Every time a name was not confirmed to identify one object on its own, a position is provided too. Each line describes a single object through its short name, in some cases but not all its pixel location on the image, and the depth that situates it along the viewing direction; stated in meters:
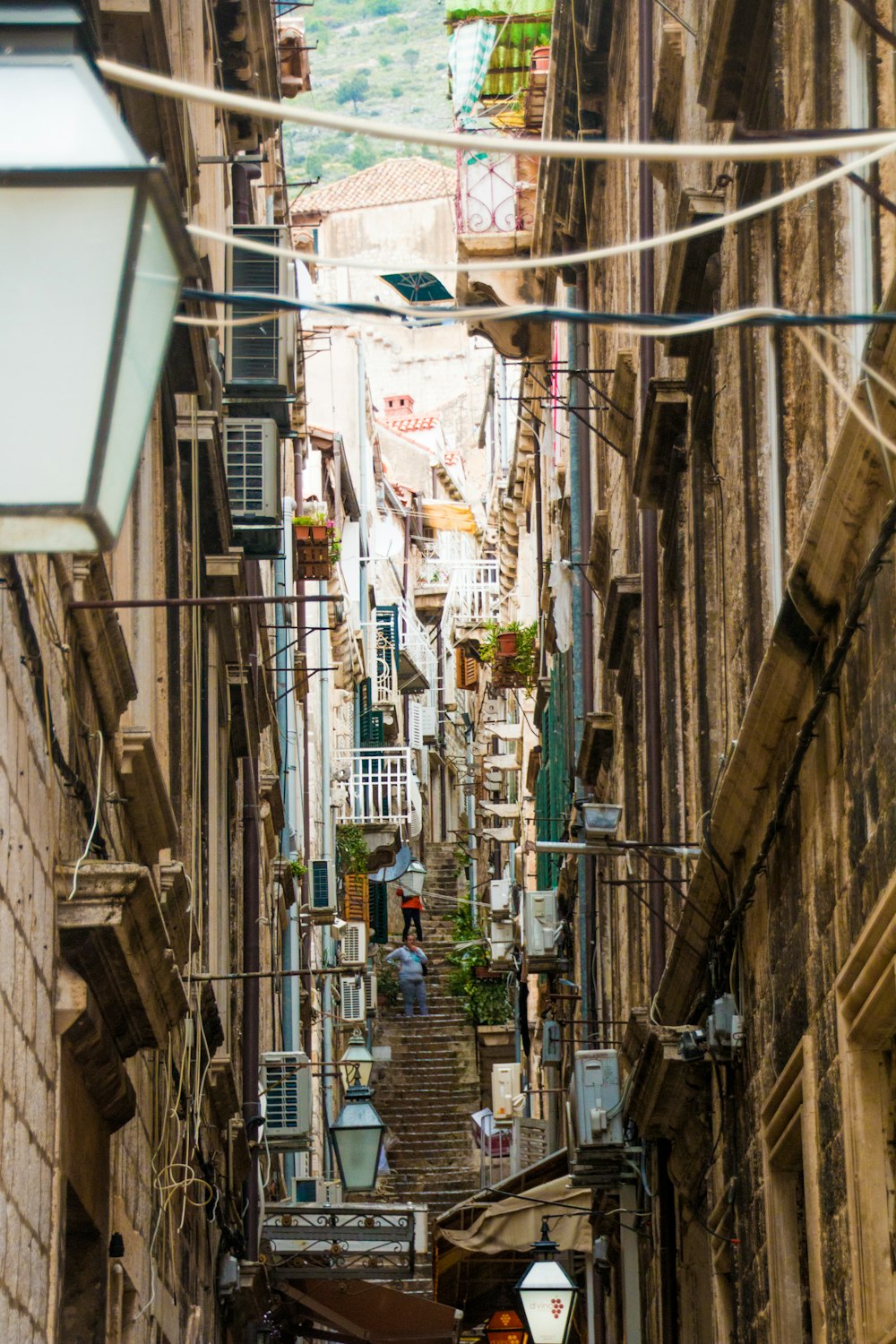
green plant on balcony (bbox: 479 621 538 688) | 35.41
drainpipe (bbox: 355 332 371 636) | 51.47
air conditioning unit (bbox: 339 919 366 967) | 42.12
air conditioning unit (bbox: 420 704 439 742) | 63.06
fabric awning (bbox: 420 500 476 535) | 72.19
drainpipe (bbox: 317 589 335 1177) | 34.97
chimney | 77.69
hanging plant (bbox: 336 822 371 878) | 46.28
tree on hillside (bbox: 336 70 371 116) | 154.25
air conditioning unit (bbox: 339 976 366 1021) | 40.69
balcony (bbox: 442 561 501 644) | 56.91
